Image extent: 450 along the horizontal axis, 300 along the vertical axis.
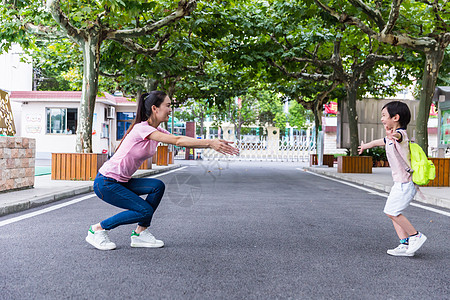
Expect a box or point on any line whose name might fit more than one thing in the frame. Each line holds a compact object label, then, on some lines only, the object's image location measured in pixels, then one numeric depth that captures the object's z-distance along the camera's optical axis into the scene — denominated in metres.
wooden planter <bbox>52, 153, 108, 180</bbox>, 12.70
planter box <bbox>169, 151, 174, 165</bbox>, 26.16
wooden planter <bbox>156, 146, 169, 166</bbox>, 23.59
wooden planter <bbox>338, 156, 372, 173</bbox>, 18.47
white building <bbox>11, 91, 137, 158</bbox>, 31.03
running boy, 4.55
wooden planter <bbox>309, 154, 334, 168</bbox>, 24.89
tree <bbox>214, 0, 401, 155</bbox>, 15.37
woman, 4.49
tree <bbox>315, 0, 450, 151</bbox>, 12.39
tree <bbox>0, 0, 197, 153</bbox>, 12.75
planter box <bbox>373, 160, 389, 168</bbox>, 25.27
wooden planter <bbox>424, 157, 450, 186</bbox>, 12.03
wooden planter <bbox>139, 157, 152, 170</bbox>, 19.12
